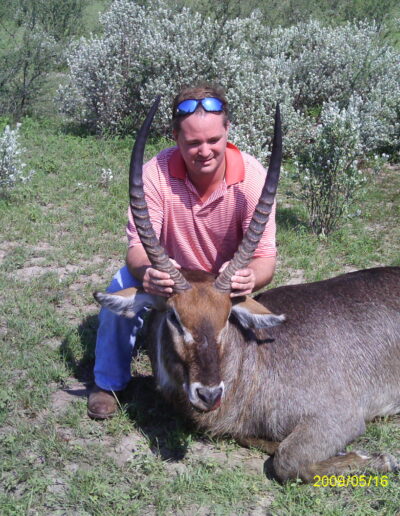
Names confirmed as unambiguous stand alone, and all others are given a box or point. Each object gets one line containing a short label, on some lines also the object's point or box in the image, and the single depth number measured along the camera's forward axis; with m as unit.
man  4.17
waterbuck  3.76
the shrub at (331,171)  7.46
